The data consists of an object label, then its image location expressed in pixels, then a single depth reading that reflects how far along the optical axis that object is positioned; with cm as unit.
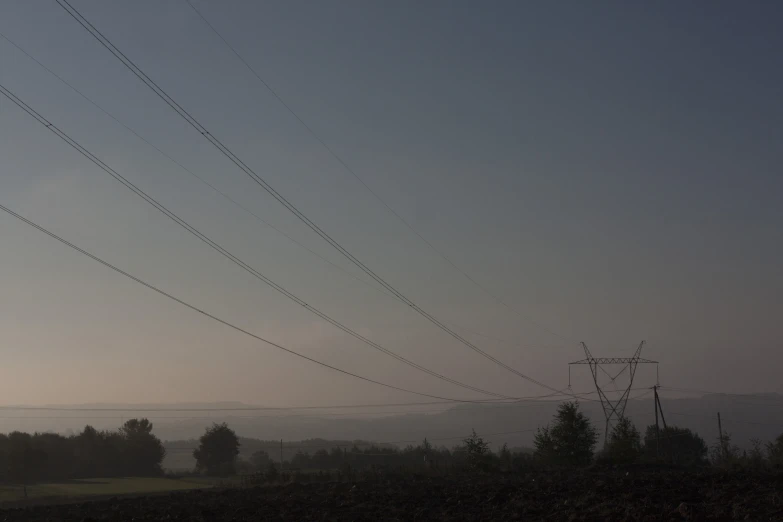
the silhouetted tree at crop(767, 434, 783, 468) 4703
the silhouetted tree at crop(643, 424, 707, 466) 6338
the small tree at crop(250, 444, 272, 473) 10959
